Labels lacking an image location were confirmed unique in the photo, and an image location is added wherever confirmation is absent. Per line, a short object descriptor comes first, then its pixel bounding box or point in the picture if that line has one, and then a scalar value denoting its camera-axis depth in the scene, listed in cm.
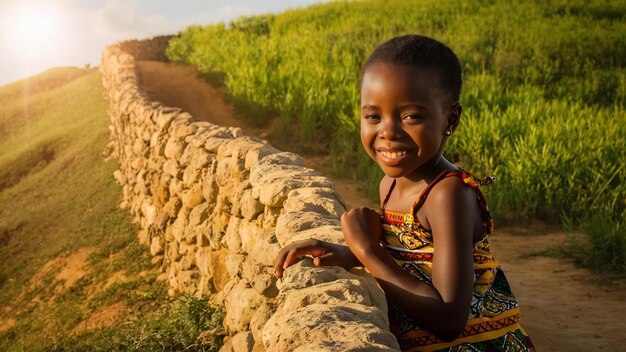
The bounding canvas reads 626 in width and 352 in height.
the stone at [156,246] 710
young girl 166
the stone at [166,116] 700
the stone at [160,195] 711
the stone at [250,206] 392
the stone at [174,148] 636
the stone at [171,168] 649
